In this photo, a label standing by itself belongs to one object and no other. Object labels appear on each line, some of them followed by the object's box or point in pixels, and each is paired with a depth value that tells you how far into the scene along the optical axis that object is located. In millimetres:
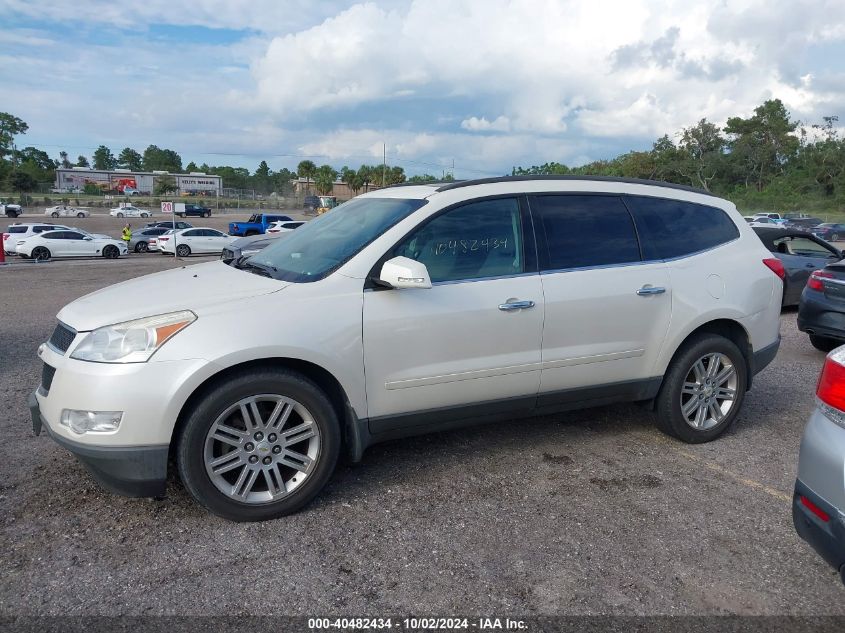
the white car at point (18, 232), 26359
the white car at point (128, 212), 62384
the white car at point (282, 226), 33069
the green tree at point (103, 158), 146250
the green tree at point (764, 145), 74875
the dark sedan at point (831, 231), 41000
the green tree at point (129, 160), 146250
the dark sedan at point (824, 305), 7234
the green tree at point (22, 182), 83875
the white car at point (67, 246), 25172
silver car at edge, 2453
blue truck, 40125
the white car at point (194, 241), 28828
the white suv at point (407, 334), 3266
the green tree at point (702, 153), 77000
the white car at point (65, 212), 58188
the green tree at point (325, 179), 106500
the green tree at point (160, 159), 146250
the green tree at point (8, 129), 94750
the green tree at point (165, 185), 100250
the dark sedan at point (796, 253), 10695
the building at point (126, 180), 101312
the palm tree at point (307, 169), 110312
